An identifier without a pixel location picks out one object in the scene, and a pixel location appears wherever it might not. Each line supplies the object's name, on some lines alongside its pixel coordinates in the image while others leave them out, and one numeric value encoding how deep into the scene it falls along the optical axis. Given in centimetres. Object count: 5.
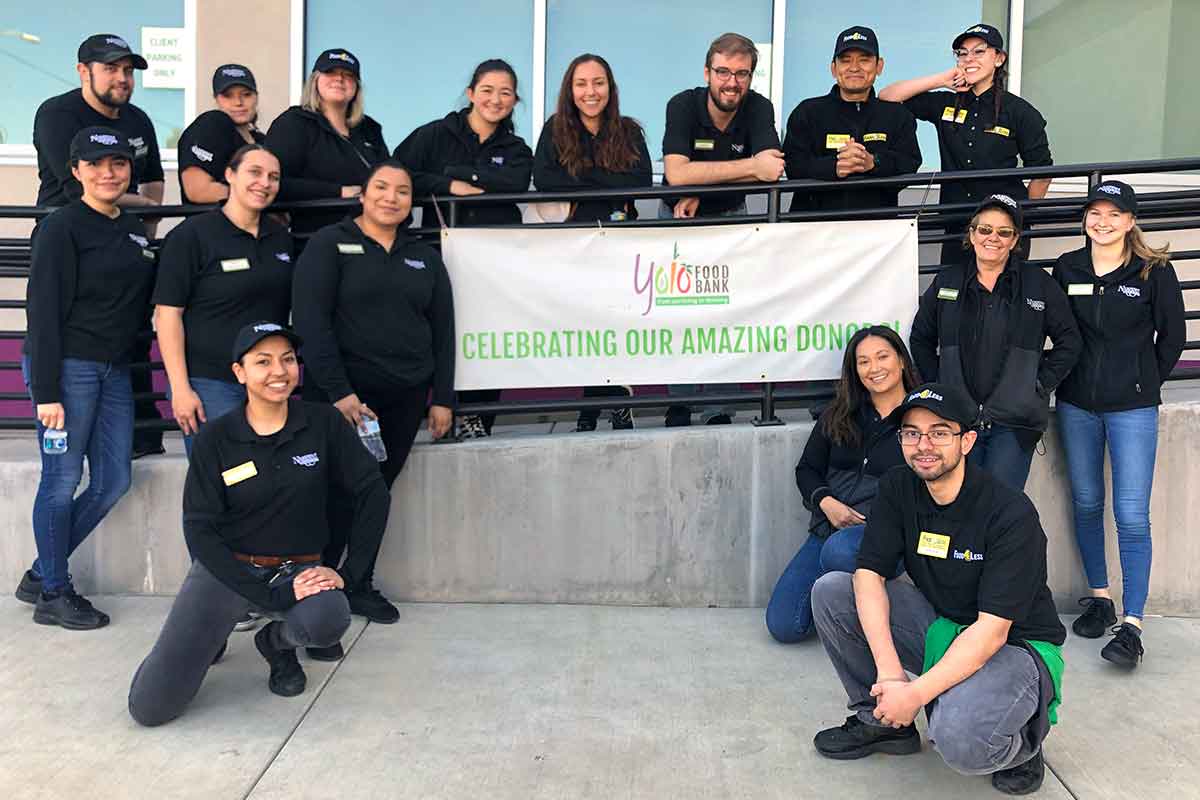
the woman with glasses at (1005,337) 456
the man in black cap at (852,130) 520
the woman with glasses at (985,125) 534
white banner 518
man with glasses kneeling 324
